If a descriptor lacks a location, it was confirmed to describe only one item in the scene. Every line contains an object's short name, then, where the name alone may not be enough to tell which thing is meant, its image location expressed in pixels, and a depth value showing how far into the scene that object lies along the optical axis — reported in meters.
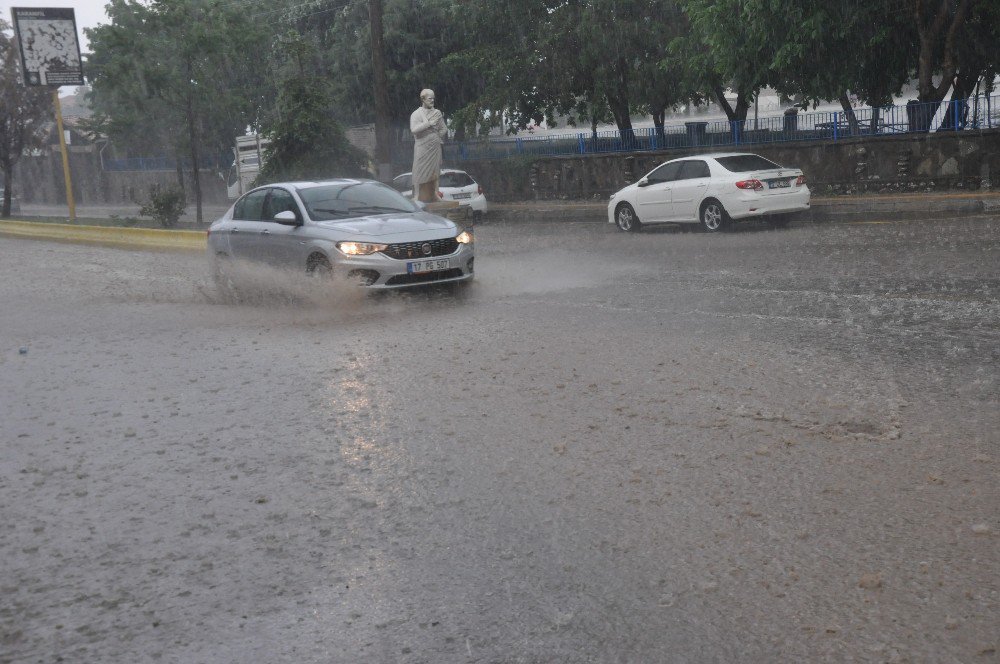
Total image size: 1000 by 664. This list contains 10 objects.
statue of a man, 19.58
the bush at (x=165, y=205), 27.97
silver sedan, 11.45
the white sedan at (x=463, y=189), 27.55
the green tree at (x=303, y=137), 27.20
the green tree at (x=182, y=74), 30.01
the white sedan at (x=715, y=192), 18.03
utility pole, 28.62
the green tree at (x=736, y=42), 24.91
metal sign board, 29.11
